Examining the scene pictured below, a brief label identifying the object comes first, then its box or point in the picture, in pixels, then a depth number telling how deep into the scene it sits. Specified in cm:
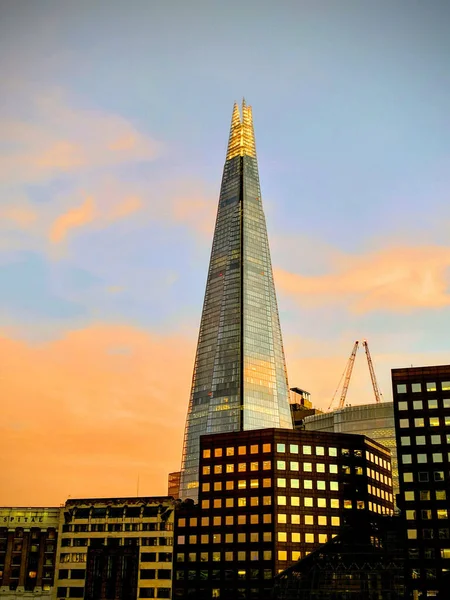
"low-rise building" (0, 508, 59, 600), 19902
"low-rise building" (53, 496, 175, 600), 19338
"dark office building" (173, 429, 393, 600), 19838
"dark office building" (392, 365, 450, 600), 17300
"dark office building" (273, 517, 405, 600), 16825
